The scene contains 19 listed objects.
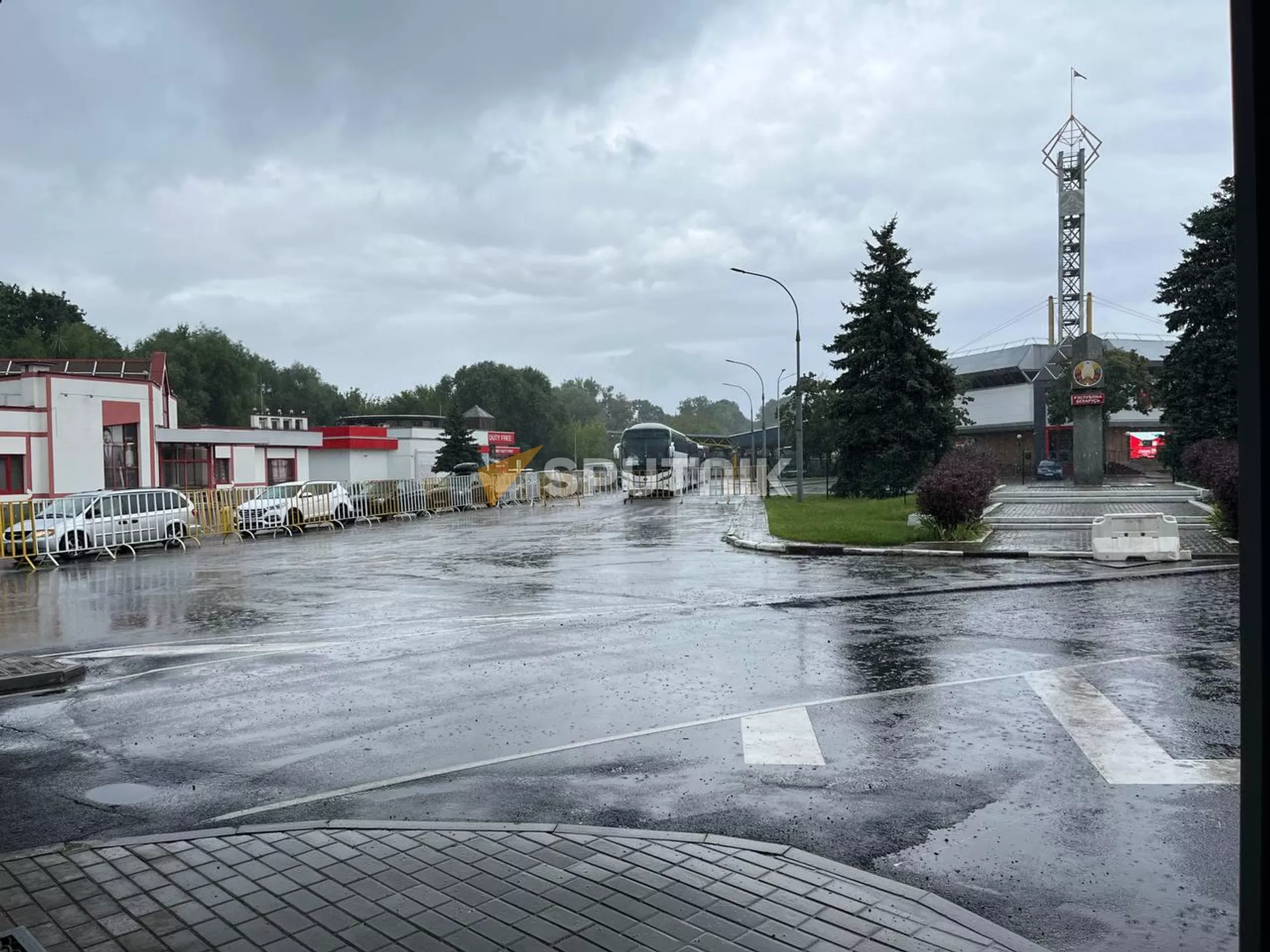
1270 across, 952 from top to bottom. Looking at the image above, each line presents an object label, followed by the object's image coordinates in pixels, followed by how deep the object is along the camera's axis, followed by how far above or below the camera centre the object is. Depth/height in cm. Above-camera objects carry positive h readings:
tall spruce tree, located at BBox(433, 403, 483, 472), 6394 +128
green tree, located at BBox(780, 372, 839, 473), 6181 +316
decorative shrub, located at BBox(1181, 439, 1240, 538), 2045 -47
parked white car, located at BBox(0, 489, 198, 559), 2341 -142
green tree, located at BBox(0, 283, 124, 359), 7806 +1248
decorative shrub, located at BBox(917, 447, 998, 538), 2198 -82
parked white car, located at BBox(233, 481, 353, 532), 3112 -136
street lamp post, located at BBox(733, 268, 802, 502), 4038 +336
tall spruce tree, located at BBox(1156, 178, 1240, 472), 4309 +576
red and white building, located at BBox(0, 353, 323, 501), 3878 +145
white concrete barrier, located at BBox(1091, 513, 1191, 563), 1862 -163
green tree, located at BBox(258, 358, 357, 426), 12000 +946
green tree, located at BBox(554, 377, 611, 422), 19312 +1207
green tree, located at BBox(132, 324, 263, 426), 8625 +871
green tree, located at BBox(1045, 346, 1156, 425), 6475 +543
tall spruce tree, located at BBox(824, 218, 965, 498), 4372 +338
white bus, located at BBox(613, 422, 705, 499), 5475 +18
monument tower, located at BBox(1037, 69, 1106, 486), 7062 +1808
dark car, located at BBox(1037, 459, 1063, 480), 6450 -78
